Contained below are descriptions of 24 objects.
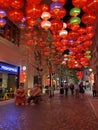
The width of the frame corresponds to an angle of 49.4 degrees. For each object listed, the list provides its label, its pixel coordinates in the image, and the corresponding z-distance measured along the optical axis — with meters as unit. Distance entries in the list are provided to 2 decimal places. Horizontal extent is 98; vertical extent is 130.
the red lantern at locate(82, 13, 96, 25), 4.84
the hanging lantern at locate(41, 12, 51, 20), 5.07
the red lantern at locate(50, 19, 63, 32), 5.39
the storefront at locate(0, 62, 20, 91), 8.93
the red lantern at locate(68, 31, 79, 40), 6.52
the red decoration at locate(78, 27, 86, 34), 6.41
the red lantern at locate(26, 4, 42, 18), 4.42
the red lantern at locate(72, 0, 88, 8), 4.17
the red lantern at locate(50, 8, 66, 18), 4.73
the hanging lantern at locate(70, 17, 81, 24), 5.37
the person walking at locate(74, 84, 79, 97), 13.76
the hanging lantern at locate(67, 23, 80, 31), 5.67
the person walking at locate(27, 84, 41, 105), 8.21
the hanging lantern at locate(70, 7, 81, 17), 5.05
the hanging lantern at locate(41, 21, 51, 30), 5.43
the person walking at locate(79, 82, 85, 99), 14.21
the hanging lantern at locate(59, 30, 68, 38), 6.42
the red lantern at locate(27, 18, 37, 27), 5.33
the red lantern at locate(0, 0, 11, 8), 4.23
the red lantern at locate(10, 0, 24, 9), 4.28
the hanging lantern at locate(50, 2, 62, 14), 4.48
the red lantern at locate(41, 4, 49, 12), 4.80
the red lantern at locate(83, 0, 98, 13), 4.13
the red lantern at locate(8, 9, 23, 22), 4.68
